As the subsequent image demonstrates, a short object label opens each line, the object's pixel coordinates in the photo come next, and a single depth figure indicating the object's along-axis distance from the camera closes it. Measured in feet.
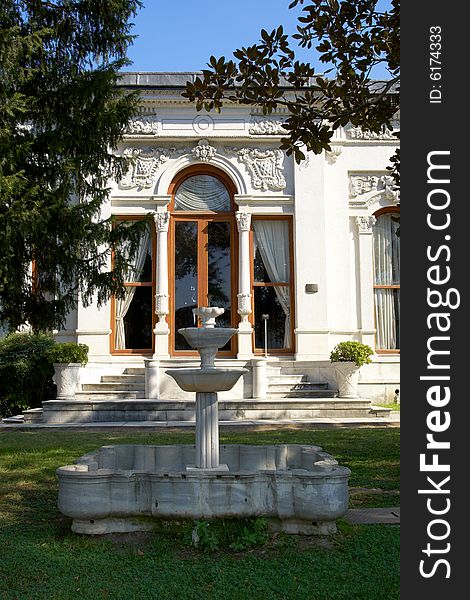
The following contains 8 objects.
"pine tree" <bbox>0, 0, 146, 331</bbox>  24.26
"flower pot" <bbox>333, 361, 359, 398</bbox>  43.37
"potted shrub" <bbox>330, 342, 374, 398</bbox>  43.32
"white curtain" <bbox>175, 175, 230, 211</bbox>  49.93
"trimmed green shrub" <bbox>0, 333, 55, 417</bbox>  44.14
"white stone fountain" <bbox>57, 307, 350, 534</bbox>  15.96
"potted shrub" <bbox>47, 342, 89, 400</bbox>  42.22
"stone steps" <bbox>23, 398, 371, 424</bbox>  39.75
